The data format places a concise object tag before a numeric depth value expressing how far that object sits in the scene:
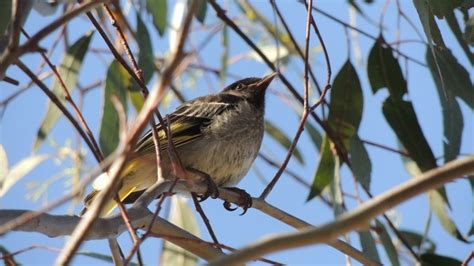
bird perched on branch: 7.89
